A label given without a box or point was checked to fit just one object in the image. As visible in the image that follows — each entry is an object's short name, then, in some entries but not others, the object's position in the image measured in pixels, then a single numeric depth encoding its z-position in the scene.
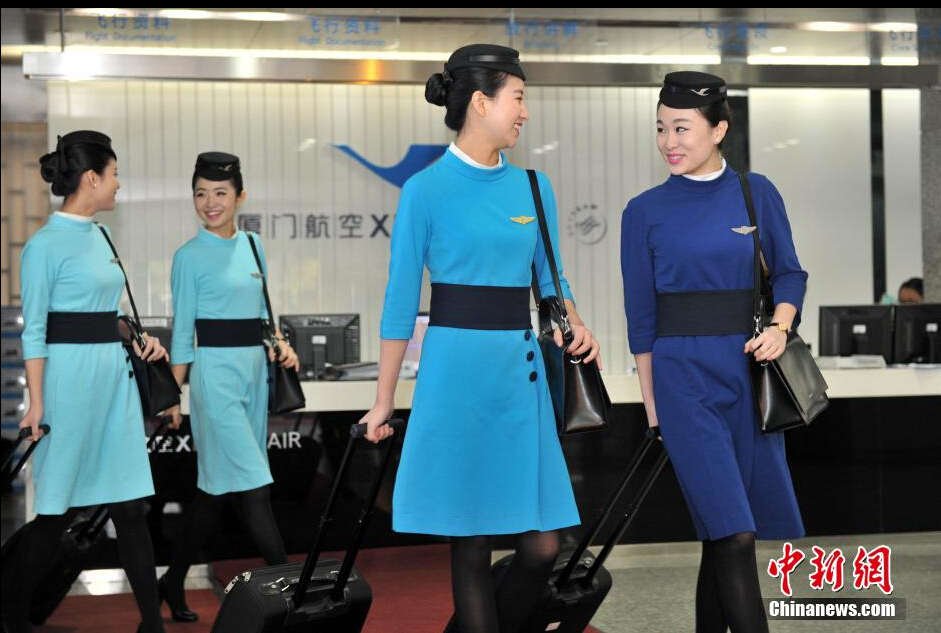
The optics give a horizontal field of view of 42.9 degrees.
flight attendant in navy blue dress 2.81
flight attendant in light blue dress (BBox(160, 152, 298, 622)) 4.18
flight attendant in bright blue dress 2.63
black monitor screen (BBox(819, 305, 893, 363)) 6.44
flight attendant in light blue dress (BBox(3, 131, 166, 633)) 3.64
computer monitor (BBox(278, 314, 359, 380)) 6.45
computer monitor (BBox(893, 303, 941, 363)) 6.36
